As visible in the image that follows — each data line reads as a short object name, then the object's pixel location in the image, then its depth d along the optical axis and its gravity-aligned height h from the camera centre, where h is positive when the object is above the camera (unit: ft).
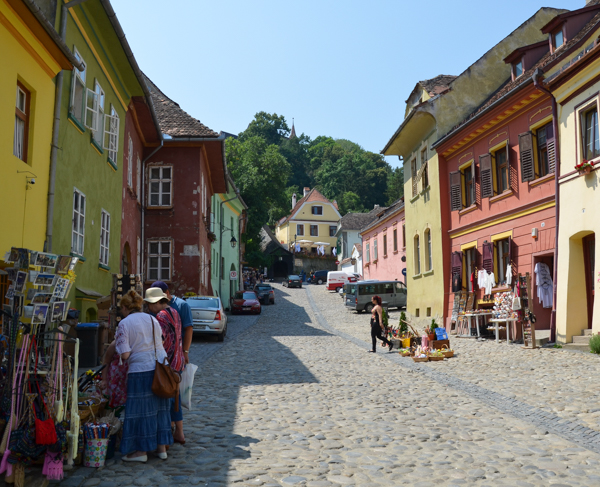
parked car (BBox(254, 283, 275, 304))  145.18 +2.90
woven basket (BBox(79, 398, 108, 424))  19.06 -3.22
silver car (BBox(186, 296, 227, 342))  66.13 -1.22
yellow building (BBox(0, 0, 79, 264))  31.22 +10.48
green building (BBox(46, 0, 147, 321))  40.70 +11.89
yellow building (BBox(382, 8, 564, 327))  78.64 +23.39
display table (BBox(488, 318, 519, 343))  55.31 -1.32
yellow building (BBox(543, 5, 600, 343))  47.85 +9.39
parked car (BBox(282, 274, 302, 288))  207.00 +8.42
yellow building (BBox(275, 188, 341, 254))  289.74 +39.05
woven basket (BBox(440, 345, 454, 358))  49.44 -3.61
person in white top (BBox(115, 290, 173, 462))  19.13 -2.70
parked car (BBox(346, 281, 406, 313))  120.06 +2.49
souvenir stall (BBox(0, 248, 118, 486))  16.78 -2.12
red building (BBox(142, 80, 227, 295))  83.05 +12.82
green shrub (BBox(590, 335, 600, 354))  44.47 -2.60
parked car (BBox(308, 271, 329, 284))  231.30 +10.89
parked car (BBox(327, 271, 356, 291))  179.42 +7.93
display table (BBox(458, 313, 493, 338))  63.52 -1.25
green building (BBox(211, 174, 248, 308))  113.09 +13.24
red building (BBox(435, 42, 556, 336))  57.16 +12.47
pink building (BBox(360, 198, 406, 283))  133.90 +14.46
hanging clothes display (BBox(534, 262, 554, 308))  56.39 +2.08
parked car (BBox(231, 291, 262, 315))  116.26 +0.29
